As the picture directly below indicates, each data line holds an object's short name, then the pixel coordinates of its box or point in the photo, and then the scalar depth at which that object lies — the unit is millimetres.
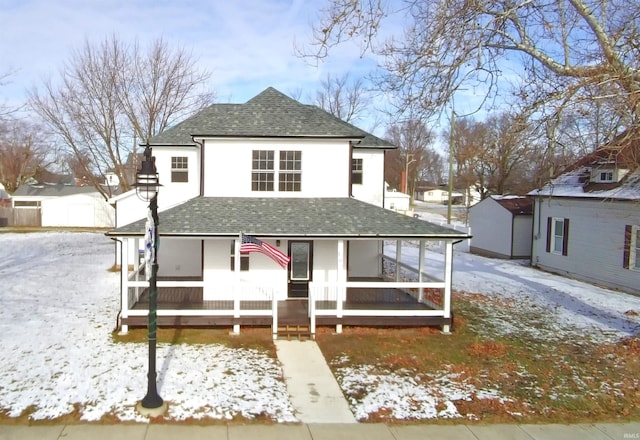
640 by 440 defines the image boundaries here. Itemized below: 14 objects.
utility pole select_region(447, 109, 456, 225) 36350
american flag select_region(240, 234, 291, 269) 11695
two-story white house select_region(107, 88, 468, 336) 12375
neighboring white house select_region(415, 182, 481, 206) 110050
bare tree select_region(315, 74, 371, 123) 50094
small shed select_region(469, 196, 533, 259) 27573
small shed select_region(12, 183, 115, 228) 43719
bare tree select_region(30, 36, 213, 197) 31156
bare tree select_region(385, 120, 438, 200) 64025
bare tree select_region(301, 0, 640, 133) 9156
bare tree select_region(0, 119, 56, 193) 57688
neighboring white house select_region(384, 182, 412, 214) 54062
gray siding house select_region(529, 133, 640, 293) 19047
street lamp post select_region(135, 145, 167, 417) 7727
